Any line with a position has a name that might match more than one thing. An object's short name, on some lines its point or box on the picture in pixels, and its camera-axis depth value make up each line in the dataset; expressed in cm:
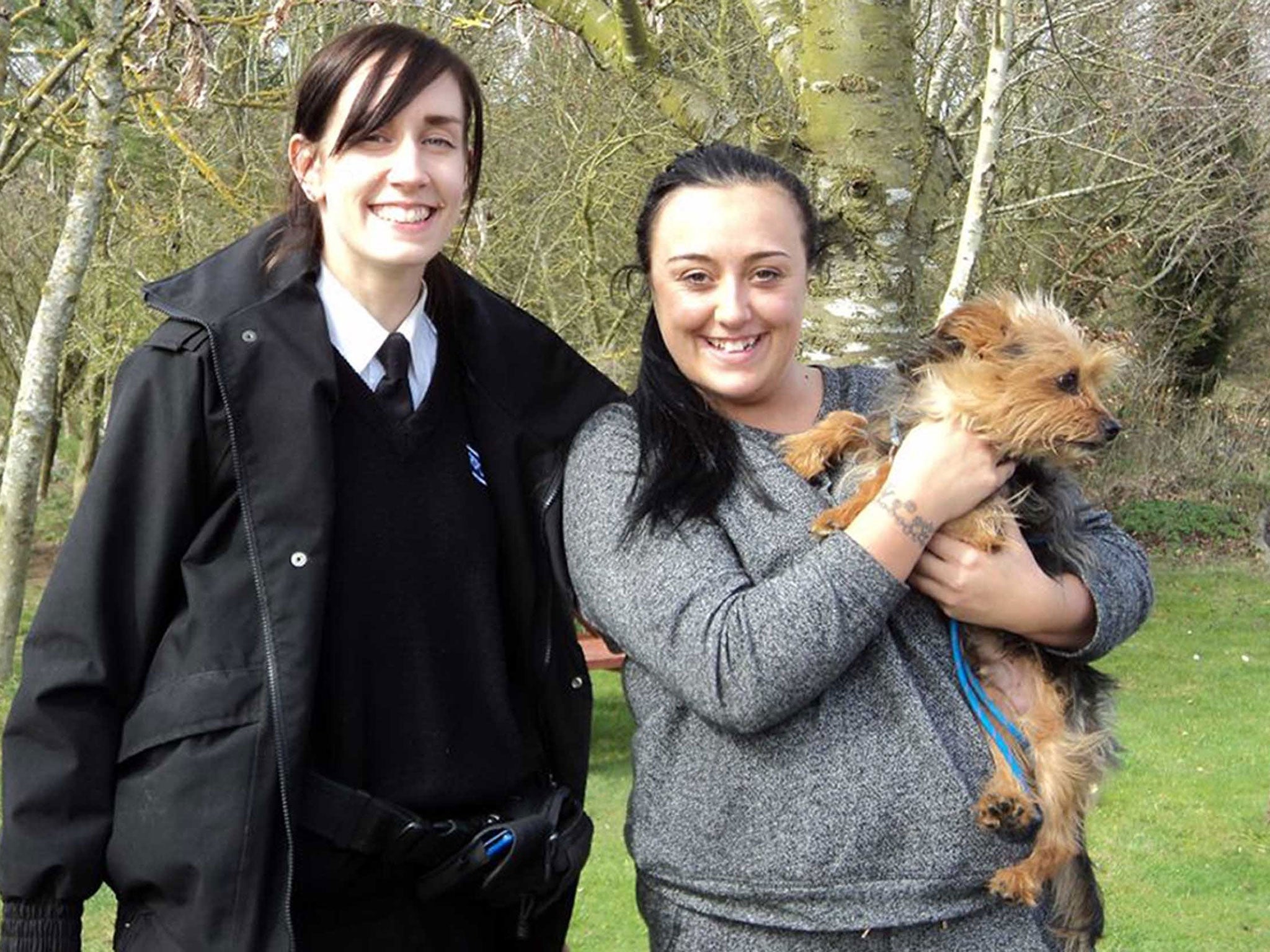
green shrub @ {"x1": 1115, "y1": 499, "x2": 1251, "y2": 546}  1791
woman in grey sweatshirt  225
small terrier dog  256
